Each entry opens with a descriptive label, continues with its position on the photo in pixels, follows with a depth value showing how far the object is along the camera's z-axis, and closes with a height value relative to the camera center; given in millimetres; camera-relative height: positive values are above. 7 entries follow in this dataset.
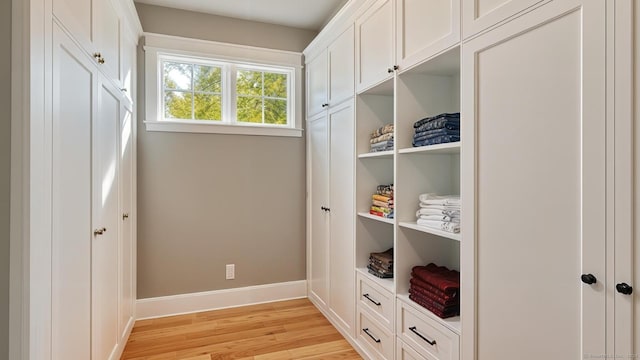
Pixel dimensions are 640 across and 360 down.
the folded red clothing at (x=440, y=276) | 1579 -491
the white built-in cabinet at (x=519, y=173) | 893 +27
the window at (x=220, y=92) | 2920 +822
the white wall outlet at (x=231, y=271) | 3098 -851
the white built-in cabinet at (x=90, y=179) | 1293 +2
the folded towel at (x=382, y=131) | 2094 +321
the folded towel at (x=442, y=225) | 1530 -220
